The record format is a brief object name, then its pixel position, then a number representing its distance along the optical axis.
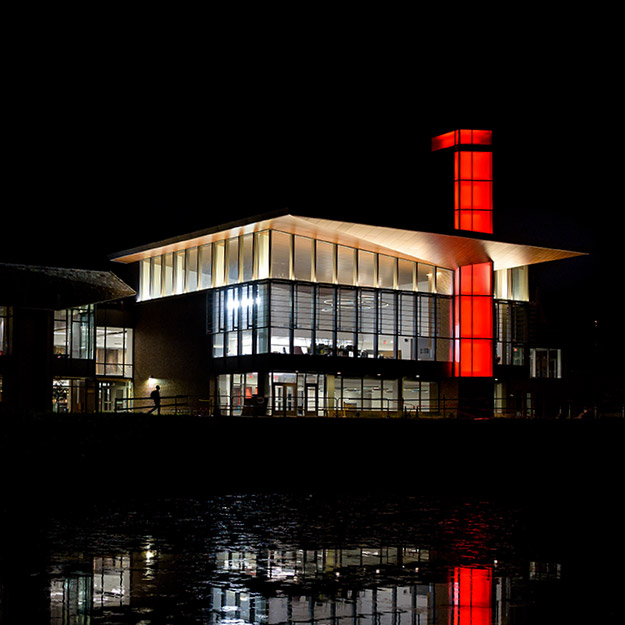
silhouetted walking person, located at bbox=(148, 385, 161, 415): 37.03
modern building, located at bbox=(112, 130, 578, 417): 41.31
